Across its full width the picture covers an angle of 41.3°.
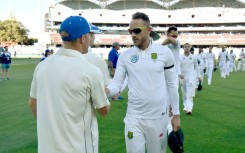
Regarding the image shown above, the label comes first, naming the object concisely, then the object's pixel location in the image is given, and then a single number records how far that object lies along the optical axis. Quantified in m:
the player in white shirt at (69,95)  2.62
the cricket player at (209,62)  19.71
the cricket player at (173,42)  7.01
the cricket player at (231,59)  30.29
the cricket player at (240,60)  34.16
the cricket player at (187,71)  10.52
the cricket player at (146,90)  4.04
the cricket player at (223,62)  25.20
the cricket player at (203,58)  20.12
